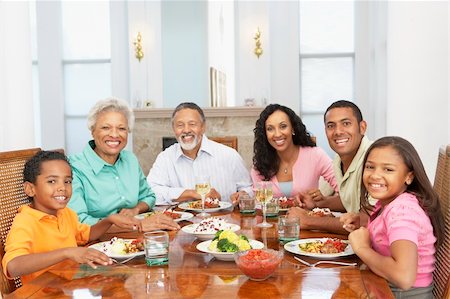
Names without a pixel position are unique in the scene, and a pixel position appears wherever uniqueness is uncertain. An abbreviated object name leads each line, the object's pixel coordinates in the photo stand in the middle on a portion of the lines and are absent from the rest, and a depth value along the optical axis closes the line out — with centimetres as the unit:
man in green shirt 243
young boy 159
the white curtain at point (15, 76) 358
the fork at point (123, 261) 158
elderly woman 240
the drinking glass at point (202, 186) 230
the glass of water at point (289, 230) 176
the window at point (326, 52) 661
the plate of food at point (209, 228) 182
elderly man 315
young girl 154
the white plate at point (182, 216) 221
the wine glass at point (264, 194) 207
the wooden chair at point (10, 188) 188
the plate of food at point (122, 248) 161
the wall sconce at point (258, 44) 644
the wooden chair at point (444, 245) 162
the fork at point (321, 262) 152
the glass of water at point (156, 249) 154
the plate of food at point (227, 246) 155
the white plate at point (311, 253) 157
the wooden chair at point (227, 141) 376
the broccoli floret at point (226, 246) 156
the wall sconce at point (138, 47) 671
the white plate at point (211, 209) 242
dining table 129
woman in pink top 296
